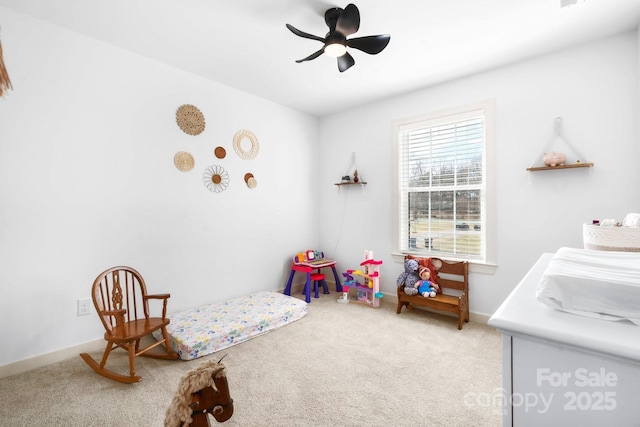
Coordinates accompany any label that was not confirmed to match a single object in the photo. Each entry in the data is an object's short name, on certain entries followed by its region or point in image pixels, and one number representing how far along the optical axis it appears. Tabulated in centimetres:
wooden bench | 289
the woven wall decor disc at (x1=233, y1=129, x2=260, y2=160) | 348
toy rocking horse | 76
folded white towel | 60
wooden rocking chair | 201
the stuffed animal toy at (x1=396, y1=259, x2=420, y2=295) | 318
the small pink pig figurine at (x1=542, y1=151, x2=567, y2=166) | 252
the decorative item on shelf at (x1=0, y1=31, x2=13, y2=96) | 126
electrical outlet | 238
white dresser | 50
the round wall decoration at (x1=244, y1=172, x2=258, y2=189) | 358
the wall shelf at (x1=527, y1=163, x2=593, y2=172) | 242
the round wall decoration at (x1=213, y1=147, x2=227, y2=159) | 327
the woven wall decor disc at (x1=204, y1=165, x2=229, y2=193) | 322
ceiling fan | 196
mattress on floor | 240
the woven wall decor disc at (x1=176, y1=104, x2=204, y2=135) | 298
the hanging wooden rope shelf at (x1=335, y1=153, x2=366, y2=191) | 394
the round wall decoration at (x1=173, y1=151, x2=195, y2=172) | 296
